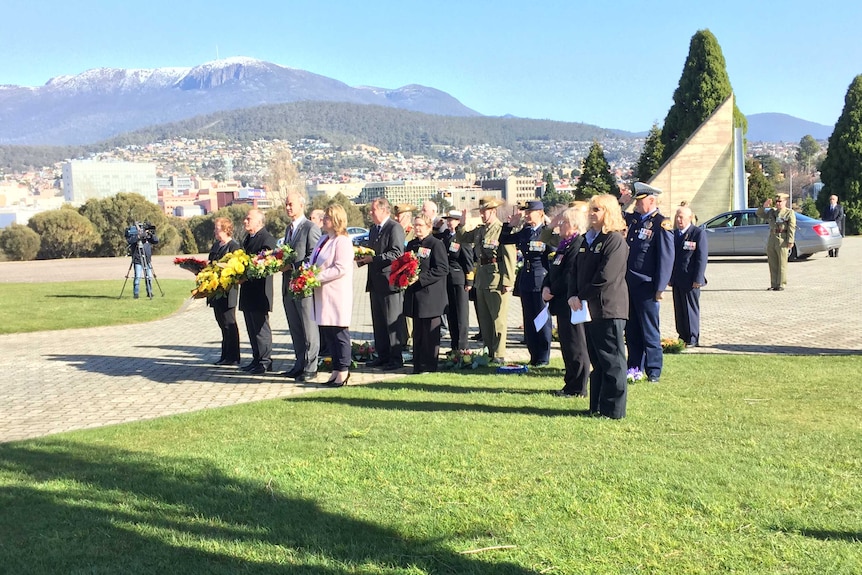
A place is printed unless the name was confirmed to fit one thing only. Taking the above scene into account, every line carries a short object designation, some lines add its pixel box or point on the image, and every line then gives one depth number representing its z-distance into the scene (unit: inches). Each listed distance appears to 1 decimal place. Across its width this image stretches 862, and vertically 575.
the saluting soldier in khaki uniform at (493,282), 397.1
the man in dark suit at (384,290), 398.3
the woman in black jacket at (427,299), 380.8
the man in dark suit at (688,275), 433.1
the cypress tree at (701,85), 1531.7
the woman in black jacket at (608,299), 266.4
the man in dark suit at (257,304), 398.9
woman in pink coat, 346.9
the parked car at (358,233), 1706.7
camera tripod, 808.9
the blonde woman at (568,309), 308.2
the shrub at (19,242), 1845.5
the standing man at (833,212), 1036.7
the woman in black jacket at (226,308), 426.6
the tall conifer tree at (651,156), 1640.0
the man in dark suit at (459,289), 421.1
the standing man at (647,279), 333.7
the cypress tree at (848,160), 1509.6
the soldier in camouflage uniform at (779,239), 666.2
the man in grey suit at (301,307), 377.7
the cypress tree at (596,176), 1704.0
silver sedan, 933.9
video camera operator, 796.3
